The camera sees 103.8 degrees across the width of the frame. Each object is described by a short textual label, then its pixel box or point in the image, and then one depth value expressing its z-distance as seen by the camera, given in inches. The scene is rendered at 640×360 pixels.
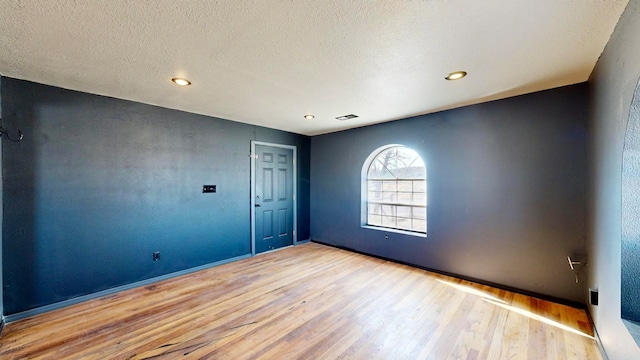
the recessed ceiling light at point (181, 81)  96.7
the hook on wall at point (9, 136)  92.7
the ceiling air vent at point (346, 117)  150.3
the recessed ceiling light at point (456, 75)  89.8
